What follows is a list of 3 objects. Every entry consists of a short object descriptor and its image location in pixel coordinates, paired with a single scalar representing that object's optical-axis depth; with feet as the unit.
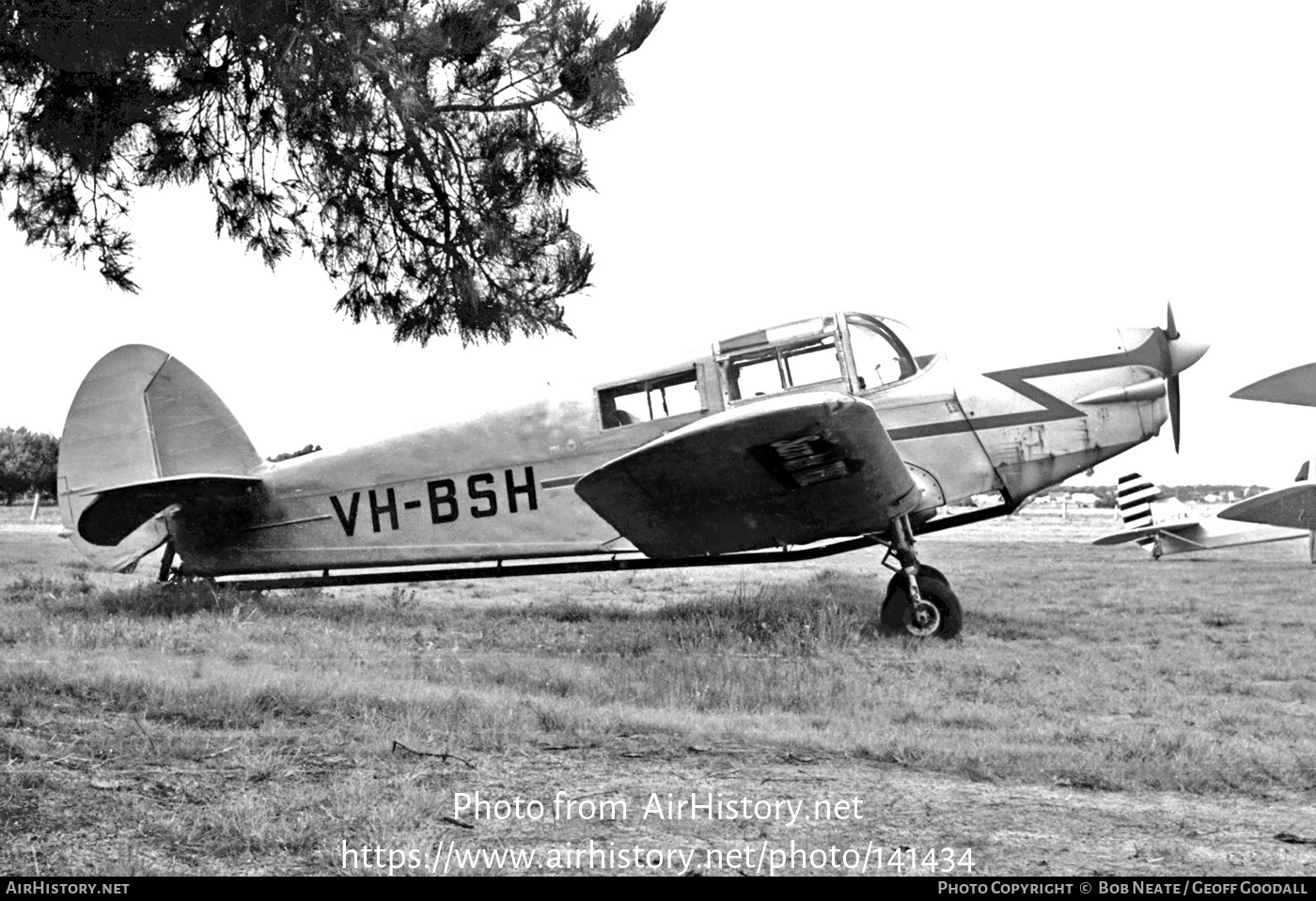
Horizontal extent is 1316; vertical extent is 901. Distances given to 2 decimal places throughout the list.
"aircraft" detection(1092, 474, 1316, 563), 61.87
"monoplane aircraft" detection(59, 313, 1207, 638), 25.85
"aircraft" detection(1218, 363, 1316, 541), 33.30
